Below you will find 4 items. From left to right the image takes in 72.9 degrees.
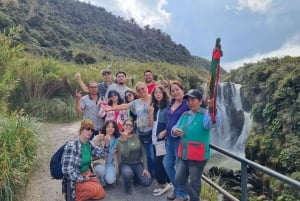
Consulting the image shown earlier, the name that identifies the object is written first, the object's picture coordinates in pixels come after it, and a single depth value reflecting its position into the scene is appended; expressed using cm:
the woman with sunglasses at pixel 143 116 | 311
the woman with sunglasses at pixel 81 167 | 279
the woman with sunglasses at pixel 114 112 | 347
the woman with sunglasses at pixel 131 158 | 313
